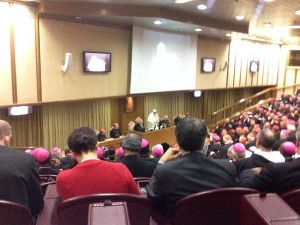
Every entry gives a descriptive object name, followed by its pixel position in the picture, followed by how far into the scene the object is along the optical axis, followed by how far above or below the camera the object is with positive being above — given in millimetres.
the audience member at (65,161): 4144 -1234
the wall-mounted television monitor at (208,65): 11332 +327
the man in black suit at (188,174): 1719 -568
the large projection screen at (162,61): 8875 +358
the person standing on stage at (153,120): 10453 -1611
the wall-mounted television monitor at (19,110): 6488 -880
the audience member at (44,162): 3311 -1035
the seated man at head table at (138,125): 9320 -1612
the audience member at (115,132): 8992 -1751
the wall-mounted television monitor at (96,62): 7660 +244
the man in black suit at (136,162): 2922 -851
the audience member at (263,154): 2838 -740
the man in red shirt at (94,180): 1760 -624
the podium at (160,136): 9211 -1977
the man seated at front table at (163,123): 10359 -1690
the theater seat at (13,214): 1435 -678
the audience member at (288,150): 3125 -754
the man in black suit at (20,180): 1748 -638
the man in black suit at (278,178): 1830 -610
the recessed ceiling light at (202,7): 7012 +1545
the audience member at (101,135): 8461 -1754
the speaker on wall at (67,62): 7113 +197
